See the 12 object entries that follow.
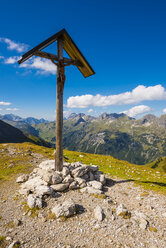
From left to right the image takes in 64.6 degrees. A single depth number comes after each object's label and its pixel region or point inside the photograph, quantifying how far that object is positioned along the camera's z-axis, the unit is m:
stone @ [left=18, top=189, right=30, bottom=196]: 10.58
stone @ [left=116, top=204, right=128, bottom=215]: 8.67
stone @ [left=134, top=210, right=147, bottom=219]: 8.44
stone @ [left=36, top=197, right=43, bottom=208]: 8.91
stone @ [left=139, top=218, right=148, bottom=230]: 7.52
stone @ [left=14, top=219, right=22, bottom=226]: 7.57
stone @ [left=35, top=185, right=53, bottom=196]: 9.92
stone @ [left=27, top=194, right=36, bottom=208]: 8.91
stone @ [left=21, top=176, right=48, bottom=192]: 11.07
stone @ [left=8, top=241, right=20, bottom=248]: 6.04
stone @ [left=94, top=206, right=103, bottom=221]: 8.14
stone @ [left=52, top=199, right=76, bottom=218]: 8.22
